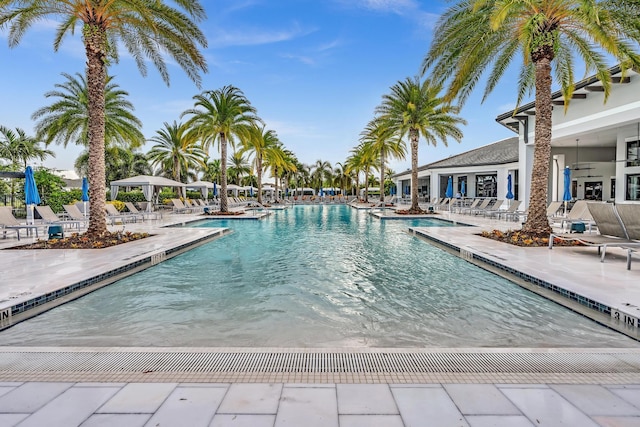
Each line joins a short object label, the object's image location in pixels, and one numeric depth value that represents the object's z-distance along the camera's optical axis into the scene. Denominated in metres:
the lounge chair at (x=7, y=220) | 11.64
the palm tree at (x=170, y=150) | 34.53
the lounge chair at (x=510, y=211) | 17.98
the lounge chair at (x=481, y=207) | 22.10
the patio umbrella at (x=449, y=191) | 23.62
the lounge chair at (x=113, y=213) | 16.65
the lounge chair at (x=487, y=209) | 20.59
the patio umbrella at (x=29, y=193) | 12.38
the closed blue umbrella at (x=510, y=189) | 19.48
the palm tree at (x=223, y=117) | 22.33
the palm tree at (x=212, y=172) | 59.84
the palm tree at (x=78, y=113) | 22.45
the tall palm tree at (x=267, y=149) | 33.11
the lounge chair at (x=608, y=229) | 7.43
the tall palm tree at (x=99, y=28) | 10.37
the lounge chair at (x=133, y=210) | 18.85
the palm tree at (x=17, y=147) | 34.62
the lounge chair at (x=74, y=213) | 14.27
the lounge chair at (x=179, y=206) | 24.11
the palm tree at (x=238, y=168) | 57.87
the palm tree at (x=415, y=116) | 22.14
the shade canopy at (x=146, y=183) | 23.53
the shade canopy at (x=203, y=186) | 31.40
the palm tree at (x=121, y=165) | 38.47
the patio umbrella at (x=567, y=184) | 16.54
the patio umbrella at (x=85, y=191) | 16.02
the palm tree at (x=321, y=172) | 64.44
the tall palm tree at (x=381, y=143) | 25.86
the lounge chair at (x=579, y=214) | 11.98
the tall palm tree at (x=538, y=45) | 9.54
